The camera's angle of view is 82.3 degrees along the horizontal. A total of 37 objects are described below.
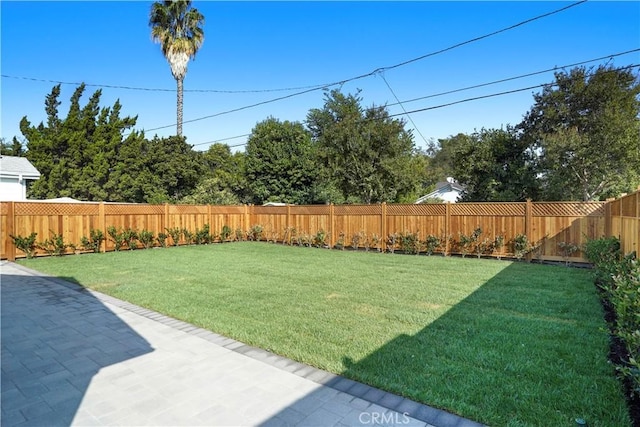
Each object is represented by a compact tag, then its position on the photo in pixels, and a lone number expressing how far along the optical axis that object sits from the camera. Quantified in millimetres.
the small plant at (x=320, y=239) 13578
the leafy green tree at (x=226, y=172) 26203
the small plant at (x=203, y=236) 14277
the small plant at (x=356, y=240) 12734
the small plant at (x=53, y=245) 10484
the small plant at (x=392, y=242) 11875
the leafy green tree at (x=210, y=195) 23281
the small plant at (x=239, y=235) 15781
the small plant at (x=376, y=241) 12250
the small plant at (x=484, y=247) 10195
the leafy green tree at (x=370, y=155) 17828
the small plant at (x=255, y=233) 15750
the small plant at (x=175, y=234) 13607
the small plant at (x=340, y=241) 13086
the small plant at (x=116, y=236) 11914
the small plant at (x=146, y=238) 12641
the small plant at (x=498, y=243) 9977
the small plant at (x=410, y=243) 11336
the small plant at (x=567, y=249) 8922
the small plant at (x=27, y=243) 9875
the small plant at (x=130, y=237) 12227
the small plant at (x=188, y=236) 13961
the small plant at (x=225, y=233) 15172
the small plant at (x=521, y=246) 9508
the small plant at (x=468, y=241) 10406
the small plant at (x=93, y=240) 11266
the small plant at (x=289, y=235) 14555
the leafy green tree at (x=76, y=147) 21828
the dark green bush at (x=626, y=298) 2389
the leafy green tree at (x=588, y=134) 14148
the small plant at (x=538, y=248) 9430
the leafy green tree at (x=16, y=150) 24227
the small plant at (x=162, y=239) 13234
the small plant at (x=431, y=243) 10952
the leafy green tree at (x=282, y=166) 24188
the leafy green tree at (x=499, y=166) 16109
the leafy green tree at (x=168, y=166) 24266
